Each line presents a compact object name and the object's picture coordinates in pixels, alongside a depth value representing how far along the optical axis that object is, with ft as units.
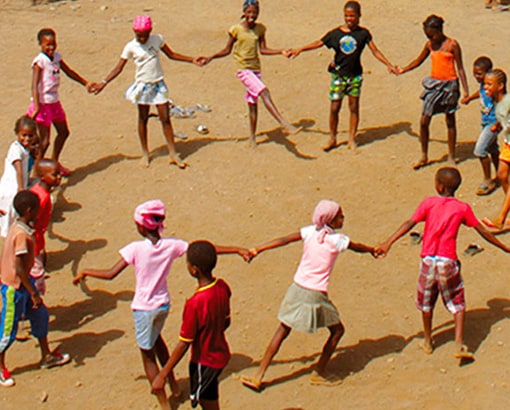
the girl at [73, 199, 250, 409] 44.11
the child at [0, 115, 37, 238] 54.80
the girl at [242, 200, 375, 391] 45.55
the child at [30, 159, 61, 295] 52.13
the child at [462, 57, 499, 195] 64.54
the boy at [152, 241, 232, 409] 40.68
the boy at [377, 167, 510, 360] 48.08
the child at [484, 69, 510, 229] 60.34
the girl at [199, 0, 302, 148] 72.02
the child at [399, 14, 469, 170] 67.15
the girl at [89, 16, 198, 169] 69.36
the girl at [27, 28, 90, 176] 67.72
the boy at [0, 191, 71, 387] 47.09
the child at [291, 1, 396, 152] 71.10
